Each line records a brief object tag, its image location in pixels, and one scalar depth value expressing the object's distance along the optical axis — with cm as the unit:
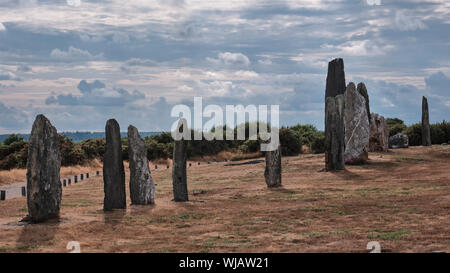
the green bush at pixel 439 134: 4809
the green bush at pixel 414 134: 4719
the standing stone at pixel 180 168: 2006
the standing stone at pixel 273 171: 2451
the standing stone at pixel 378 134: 3650
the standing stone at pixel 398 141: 4200
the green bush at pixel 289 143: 4666
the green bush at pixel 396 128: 5153
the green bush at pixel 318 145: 4803
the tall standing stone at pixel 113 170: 1788
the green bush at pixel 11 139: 5375
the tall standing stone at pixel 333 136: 2864
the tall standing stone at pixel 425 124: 4362
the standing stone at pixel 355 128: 3111
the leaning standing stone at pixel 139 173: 1891
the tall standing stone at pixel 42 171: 1566
